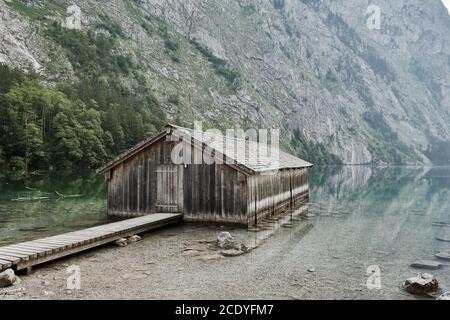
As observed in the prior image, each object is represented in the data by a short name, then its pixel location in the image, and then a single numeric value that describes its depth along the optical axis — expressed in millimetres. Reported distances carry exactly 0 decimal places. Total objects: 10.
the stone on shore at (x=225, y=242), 13477
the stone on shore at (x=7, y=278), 9008
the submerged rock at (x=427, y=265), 12414
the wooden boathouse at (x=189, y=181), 17453
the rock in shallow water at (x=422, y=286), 9320
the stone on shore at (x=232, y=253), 12578
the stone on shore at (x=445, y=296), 8675
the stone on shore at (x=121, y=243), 13751
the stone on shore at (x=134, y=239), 14378
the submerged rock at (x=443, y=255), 13825
